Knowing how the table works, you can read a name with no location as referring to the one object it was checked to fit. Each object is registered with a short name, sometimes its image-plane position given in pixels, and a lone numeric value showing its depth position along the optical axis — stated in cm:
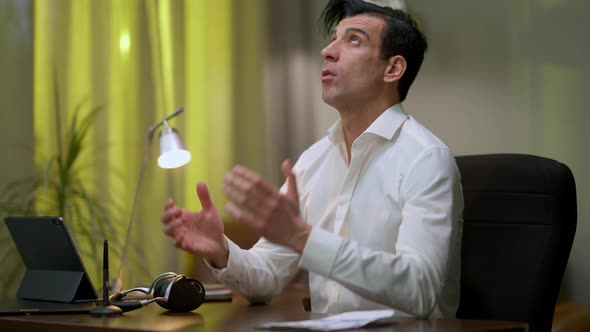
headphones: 267
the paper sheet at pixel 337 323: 231
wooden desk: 236
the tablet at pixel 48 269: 278
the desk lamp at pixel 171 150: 349
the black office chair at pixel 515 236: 286
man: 256
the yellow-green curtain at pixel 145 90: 415
